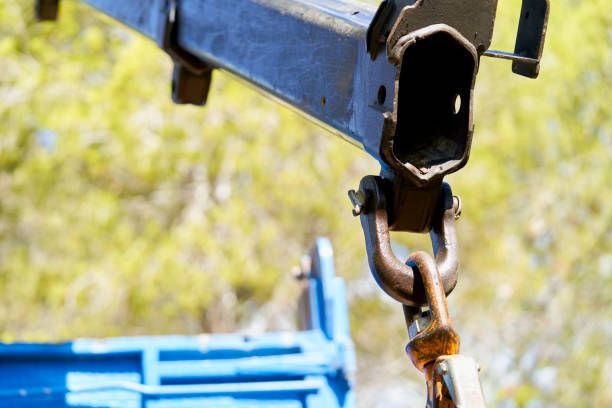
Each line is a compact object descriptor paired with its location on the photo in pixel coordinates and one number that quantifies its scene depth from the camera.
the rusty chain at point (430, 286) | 1.87
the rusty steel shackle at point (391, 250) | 1.94
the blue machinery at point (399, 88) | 1.93
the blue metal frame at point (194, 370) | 2.68
